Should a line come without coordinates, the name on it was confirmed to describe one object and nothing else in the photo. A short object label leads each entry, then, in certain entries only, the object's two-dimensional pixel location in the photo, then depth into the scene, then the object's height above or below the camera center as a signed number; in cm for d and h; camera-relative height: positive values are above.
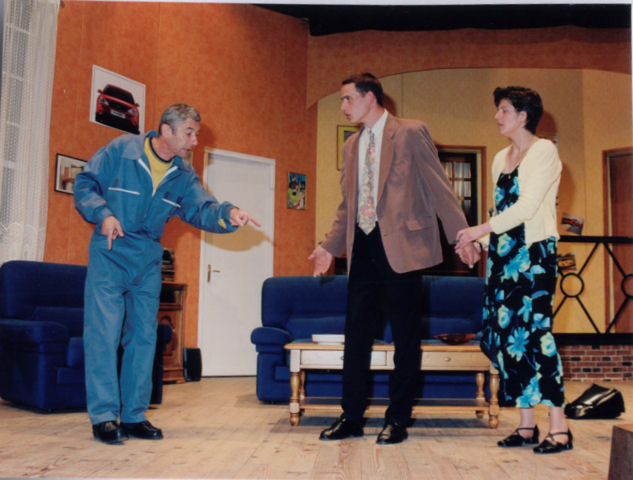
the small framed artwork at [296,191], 717 +111
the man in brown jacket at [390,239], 271 +22
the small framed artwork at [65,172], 477 +84
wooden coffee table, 328 -39
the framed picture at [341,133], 776 +192
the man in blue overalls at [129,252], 262 +13
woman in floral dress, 253 +7
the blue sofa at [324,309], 425 -14
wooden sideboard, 552 -32
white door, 629 +20
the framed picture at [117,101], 514 +154
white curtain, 423 +108
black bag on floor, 368 -65
